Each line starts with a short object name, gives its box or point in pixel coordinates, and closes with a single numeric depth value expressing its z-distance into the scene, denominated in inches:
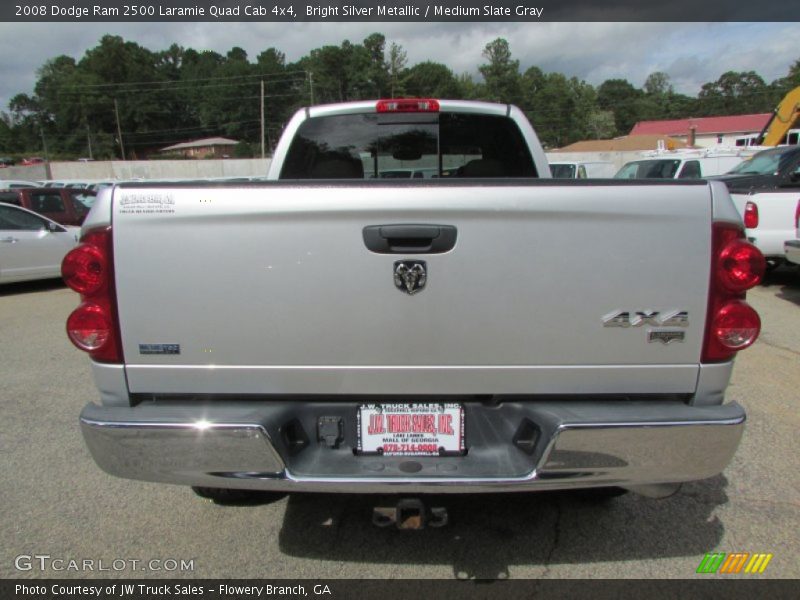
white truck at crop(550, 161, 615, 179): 728.3
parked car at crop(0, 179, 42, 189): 770.2
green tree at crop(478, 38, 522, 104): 3452.3
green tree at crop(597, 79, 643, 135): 3946.9
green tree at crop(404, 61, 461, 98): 3432.6
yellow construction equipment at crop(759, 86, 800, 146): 689.6
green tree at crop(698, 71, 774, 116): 3927.2
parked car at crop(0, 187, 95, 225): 462.3
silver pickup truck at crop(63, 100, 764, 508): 77.8
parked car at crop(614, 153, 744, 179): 565.3
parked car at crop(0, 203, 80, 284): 363.6
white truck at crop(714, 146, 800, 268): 311.4
